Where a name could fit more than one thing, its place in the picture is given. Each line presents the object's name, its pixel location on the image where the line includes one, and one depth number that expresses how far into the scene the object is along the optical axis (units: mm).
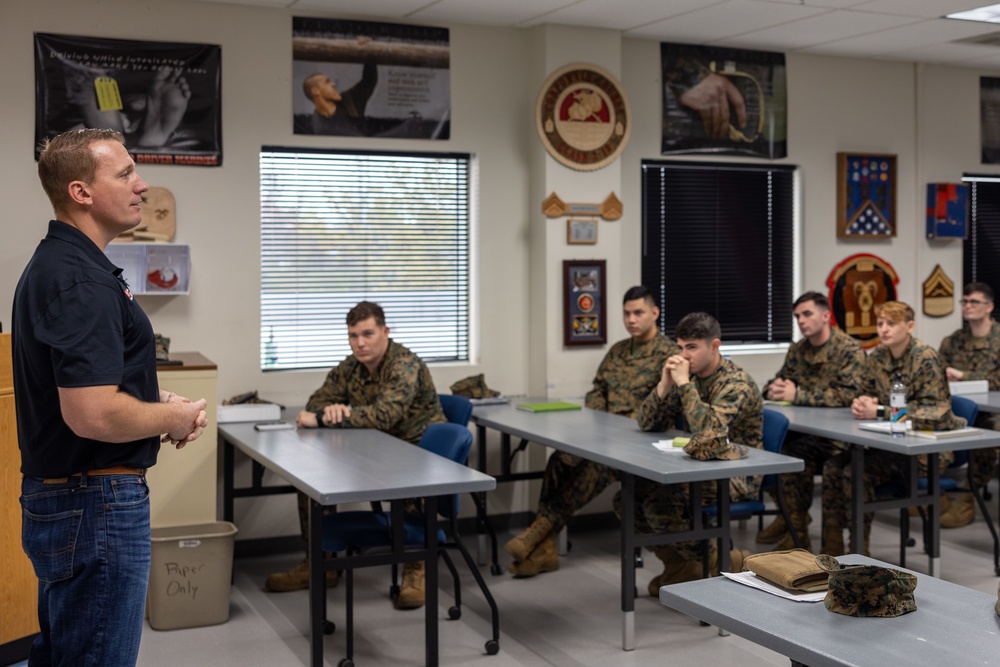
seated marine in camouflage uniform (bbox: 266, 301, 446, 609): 4953
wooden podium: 3623
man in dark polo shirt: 2219
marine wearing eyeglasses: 6520
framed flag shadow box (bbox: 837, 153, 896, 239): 7031
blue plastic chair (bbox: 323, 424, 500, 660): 4102
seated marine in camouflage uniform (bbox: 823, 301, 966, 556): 5184
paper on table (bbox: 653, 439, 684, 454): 4379
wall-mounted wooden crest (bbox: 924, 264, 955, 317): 7395
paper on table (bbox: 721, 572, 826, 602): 2383
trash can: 4469
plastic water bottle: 4777
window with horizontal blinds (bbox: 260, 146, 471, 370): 5801
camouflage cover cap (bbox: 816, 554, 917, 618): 2256
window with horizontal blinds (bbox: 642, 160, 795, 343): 6621
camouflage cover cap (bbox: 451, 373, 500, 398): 5895
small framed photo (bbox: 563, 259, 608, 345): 6125
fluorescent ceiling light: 5762
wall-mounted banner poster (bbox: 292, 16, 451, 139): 5703
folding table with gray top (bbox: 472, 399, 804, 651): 4000
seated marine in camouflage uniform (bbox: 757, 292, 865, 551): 5715
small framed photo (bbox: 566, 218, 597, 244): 6105
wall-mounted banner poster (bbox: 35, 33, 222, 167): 5164
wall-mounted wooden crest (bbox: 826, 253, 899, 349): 7062
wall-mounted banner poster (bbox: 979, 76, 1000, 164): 7582
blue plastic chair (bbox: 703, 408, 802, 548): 4785
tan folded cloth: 2416
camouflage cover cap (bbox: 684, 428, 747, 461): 4109
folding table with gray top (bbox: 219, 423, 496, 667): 3635
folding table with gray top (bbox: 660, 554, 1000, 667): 2045
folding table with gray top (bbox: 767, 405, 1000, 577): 4605
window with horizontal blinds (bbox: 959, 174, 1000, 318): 7613
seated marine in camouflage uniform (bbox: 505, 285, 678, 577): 5402
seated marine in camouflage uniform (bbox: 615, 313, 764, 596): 4617
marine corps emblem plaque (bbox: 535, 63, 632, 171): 6039
